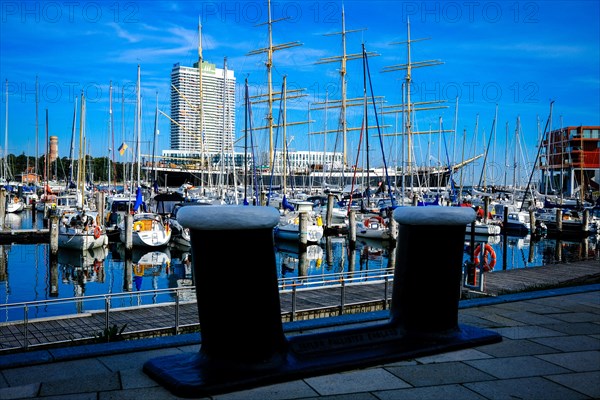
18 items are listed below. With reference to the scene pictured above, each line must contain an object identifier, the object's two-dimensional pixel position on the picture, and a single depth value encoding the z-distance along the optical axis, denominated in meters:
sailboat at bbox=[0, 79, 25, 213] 69.81
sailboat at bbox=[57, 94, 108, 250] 37.75
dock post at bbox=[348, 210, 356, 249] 43.66
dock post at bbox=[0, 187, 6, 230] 50.34
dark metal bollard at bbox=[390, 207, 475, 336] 6.87
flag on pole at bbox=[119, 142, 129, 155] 57.12
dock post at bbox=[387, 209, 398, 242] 44.89
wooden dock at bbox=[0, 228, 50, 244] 43.16
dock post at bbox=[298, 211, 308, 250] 41.91
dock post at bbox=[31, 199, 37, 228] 61.00
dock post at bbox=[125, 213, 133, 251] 36.50
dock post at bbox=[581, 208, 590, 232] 52.12
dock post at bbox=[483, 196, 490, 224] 56.01
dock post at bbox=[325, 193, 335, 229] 52.28
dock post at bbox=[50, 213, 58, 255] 33.91
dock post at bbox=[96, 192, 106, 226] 46.85
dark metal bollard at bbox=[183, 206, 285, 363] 5.29
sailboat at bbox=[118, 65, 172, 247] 39.16
